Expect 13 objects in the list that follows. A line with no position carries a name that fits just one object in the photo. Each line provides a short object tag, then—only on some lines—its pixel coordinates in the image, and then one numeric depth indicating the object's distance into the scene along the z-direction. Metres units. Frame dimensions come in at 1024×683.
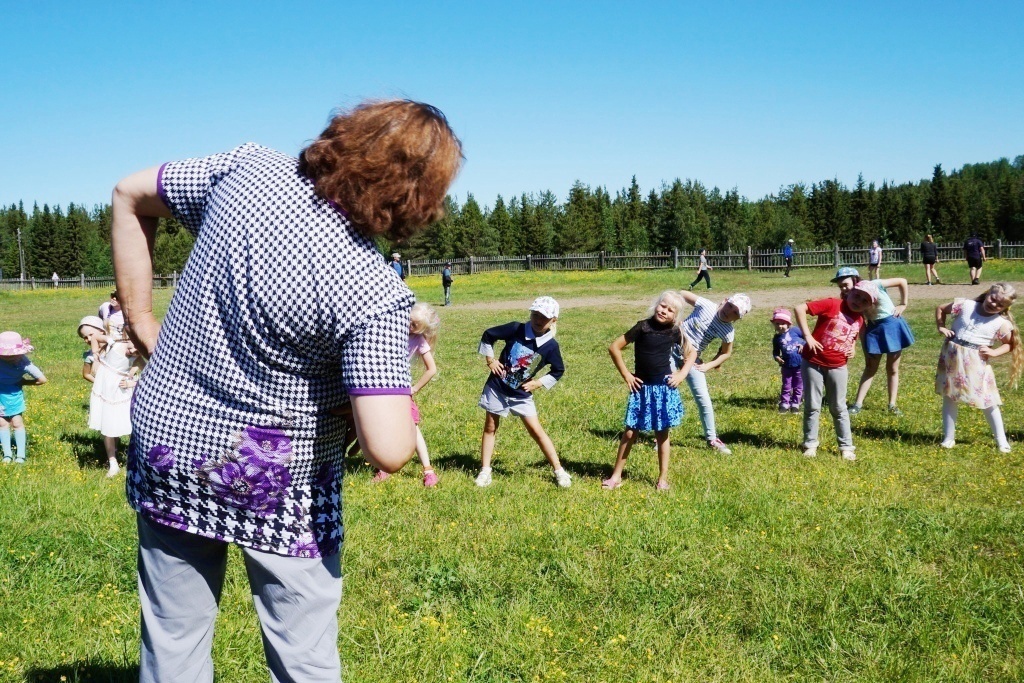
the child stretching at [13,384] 7.91
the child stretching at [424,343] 7.19
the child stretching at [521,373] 7.27
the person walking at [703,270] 35.42
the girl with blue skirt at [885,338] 10.45
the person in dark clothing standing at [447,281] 32.62
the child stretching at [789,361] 10.70
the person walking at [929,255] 32.12
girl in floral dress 8.52
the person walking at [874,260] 35.59
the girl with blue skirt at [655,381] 7.18
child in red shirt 8.38
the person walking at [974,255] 29.95
